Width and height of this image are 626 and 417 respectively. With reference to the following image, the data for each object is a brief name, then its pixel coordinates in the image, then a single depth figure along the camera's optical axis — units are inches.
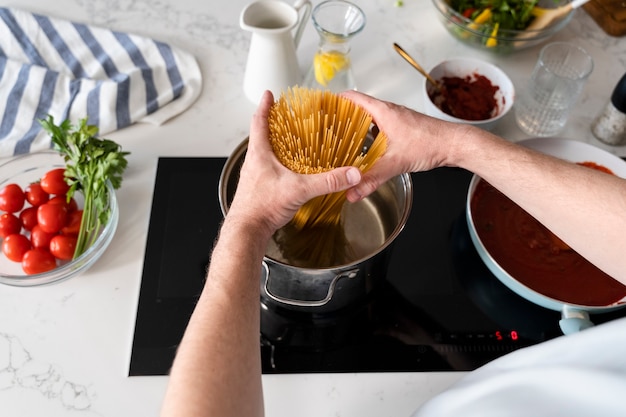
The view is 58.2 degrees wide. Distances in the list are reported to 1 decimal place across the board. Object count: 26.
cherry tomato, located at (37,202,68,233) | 32.7
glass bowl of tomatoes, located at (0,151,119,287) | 31.5
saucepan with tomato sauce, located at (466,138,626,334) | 30.7
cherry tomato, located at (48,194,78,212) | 33.7
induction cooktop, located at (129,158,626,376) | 30.8
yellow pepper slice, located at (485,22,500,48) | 41.4
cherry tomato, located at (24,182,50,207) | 33.9
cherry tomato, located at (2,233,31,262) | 32.3
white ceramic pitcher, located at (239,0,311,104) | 36.1
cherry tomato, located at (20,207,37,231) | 33.6
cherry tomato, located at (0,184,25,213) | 33.5
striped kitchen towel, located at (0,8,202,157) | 38.0
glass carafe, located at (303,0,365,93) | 37.4
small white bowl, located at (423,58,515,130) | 37.9
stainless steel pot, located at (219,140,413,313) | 27.0
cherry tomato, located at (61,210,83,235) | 33.2
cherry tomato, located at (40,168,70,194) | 33.9
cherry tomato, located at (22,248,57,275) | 31.5
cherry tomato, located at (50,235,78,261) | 32.0
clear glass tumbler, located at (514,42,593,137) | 38.4
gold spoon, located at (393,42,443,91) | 38.4
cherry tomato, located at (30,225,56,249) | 32.5
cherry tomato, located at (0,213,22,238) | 33.0
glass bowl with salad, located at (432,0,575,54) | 41.6
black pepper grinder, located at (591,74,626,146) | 36.9
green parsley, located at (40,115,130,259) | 32.9
